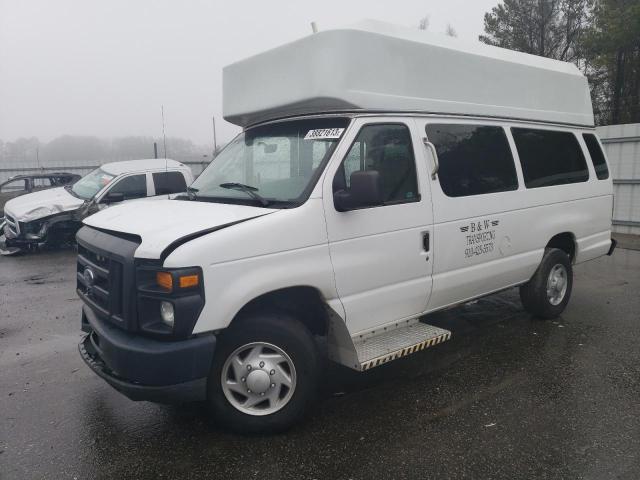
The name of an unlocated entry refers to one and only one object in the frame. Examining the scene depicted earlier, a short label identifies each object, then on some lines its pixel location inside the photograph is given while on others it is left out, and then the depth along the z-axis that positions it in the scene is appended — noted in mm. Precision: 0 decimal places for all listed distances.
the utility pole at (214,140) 11507
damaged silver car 10289
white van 3094
